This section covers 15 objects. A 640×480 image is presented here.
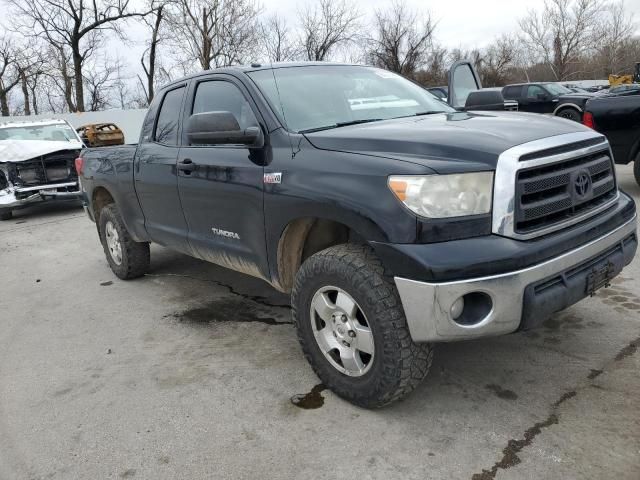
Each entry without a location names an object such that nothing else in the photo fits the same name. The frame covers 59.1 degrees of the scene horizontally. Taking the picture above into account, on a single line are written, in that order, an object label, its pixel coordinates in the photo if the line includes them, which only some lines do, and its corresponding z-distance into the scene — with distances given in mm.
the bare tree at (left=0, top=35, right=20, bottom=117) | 44012
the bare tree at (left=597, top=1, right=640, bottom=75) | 57000
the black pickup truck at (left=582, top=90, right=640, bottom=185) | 7371
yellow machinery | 34281
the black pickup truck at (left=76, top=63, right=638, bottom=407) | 2467
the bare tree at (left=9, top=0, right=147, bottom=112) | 36406
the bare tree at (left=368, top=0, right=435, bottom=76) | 40000
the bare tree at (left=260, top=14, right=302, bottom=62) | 37562
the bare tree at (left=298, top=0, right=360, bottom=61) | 38625
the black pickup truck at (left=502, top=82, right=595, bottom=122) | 18781
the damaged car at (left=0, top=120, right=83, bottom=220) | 10047
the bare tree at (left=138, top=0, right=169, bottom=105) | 36875
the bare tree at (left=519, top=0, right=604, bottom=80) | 53469
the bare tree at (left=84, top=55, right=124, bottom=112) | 48812
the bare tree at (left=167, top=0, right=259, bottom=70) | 34688
